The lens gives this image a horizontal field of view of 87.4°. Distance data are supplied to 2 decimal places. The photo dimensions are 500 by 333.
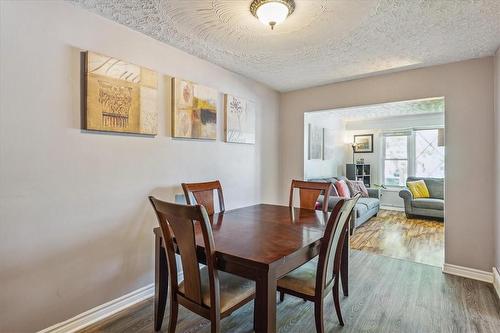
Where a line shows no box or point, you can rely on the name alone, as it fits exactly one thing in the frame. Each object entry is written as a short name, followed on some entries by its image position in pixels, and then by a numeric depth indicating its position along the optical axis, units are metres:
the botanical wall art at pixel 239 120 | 3.10
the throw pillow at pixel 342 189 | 4.67
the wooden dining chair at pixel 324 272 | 1.59
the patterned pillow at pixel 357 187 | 5.23
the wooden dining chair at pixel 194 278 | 1.33
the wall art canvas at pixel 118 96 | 1.89
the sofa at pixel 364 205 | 4.31
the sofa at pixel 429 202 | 5.17
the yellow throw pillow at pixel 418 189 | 5.50
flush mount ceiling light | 1.68
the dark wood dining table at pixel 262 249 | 1.29
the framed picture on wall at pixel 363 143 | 6.87
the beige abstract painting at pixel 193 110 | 2.50
